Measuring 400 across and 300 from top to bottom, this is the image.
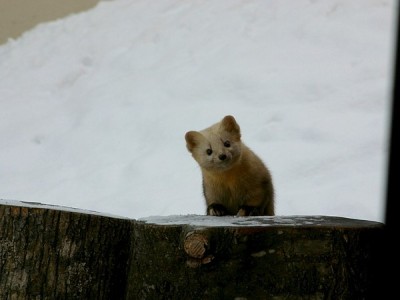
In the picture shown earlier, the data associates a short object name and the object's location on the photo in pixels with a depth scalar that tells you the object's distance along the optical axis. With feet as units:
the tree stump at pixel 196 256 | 16.03
